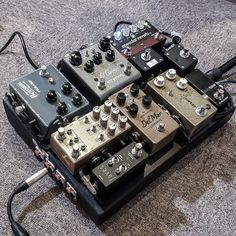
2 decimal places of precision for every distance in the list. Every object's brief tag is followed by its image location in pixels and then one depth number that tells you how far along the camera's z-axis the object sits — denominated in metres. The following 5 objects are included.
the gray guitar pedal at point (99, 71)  1.25
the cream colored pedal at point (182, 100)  1.25
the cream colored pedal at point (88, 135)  1.10
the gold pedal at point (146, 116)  1.19
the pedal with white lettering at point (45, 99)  1.17
